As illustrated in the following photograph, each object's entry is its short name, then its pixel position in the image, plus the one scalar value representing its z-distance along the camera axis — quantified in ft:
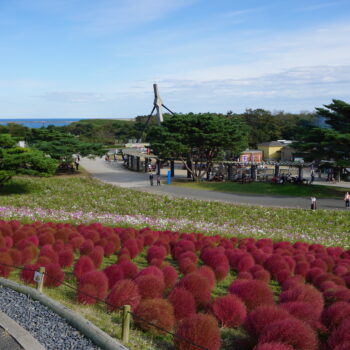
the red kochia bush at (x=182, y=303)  23.36
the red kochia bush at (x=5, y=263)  31.14
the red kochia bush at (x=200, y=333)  19.19
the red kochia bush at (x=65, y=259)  33.80
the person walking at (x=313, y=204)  77.82
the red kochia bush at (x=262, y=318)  20.26
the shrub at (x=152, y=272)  28.07
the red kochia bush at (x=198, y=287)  25.66
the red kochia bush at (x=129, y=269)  29.66
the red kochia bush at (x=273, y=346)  17.08
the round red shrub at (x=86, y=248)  37.99
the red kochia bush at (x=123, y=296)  24.63
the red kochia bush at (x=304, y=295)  23.84
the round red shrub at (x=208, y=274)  28.35
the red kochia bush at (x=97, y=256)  34.25
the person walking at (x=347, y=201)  82.84
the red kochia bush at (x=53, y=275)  28.94
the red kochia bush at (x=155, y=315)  22.00
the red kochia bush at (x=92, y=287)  25.84
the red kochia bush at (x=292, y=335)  18.38
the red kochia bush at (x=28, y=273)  29.25
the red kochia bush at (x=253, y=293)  24.71
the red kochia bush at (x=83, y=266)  30.22
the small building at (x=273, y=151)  189.37
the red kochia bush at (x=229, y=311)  23.08
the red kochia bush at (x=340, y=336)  19.01
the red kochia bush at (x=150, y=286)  25.48
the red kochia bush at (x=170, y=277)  28.73
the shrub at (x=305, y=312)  21.44
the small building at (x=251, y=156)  172.86
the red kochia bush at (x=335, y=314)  21.62
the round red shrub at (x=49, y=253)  33.37
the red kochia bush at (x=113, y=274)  28.32
